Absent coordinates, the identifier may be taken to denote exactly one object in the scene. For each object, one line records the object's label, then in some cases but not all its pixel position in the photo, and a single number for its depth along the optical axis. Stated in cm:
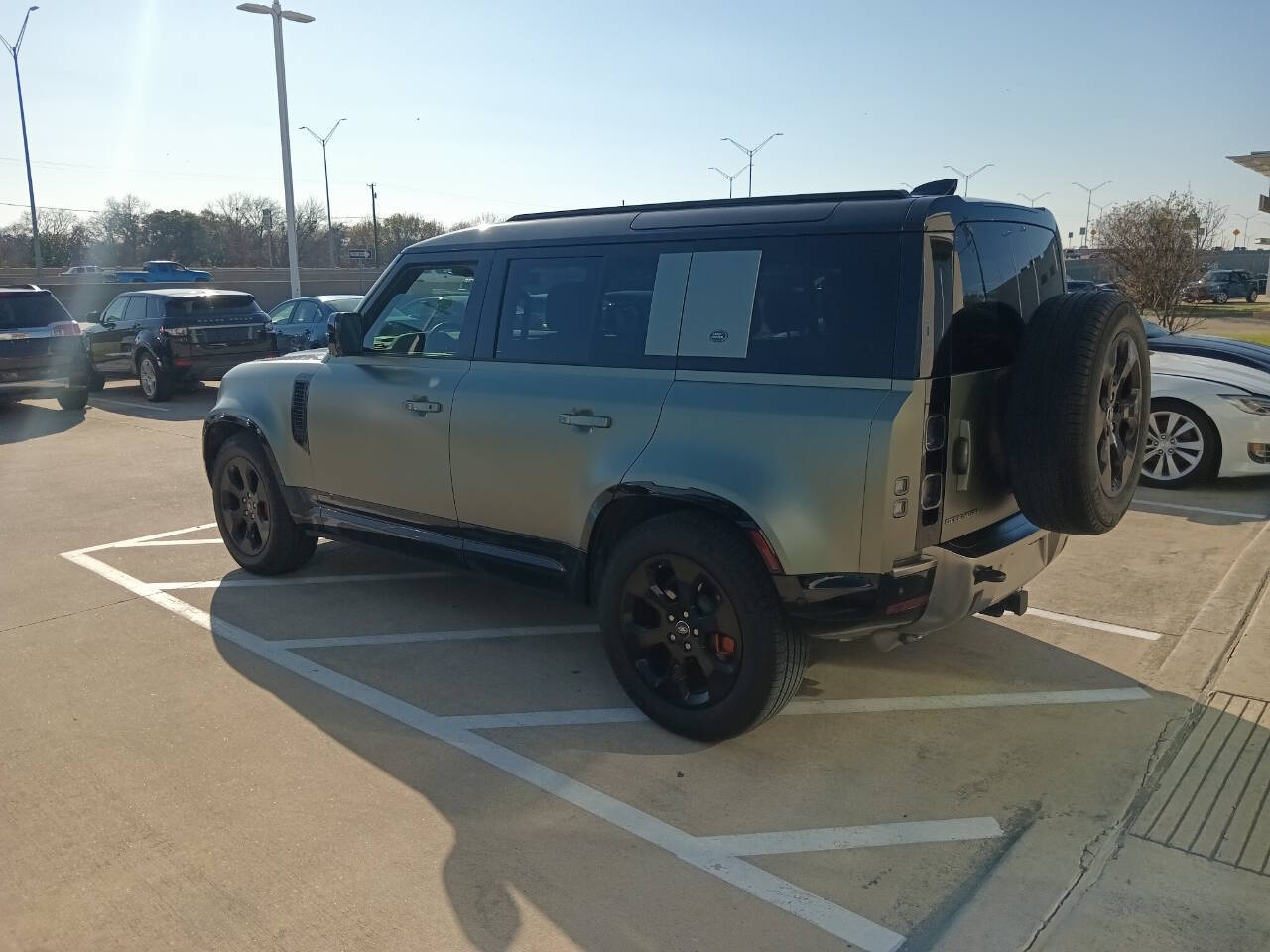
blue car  1611
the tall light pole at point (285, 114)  2416
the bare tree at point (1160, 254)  1669
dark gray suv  343
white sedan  788
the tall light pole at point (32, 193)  3586
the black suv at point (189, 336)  1486
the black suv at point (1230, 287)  4103
